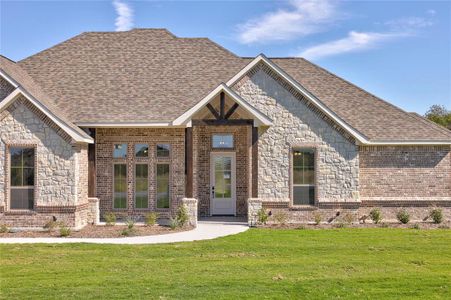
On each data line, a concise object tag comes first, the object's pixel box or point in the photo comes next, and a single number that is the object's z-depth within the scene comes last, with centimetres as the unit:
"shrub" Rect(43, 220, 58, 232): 1471
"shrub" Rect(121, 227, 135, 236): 1385
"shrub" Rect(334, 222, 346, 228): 1563
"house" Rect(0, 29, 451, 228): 1504
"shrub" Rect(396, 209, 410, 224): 1628
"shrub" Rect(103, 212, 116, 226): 1577
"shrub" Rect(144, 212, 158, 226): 1556
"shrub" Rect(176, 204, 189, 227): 1545
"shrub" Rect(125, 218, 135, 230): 1434
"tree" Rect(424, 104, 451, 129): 5503
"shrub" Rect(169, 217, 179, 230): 1504
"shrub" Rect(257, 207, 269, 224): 1572
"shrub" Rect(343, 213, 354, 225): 1619
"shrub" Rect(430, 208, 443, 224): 1639
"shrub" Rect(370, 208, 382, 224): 1636
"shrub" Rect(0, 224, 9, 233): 1438
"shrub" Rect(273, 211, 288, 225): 1606
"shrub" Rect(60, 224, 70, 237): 1380
